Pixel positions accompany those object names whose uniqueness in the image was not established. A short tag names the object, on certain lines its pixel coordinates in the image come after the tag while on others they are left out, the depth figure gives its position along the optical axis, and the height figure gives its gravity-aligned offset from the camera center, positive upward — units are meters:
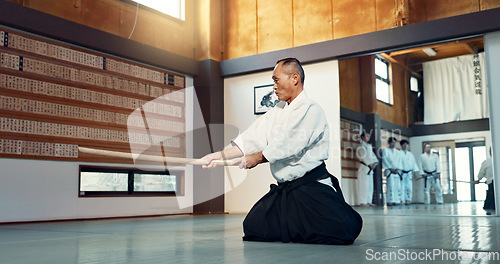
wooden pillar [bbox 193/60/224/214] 6.90 +0.39
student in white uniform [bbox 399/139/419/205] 8.93 -0.07
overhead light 7.71 +1.90
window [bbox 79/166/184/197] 5.55 -0.16
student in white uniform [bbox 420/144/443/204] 8.23 -0.10
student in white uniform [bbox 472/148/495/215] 5.86 -0.19
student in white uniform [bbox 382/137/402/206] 9.49 -0.09
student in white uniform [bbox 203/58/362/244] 2.61 -0.05
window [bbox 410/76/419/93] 8.70 +1.53
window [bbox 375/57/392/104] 9.30 +1.73
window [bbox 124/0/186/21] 6.58 +2.34
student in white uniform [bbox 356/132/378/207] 9.24 -0.06
